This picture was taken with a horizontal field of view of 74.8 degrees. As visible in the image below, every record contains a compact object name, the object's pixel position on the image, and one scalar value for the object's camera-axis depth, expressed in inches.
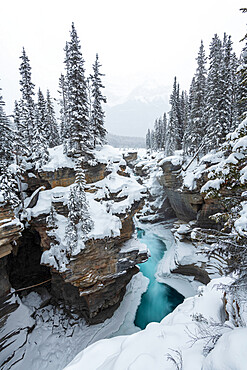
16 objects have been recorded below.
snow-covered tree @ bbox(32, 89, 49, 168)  688.6
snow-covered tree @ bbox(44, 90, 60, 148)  1055.6
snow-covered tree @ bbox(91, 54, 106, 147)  771.4
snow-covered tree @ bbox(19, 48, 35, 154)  835.9
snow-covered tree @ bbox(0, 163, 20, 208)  464.7
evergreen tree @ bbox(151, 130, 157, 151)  2754.4
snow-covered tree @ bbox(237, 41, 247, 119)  632.4
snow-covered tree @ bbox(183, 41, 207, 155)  973.8
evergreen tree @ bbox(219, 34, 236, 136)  780.0
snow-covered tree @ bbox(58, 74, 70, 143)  1091.3
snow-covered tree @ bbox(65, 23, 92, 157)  649.6
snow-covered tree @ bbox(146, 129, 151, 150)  3334.2
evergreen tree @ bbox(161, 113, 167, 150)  2258.9
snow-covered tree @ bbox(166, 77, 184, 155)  1392.7
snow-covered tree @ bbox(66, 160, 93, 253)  518.0
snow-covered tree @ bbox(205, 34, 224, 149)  791.7
